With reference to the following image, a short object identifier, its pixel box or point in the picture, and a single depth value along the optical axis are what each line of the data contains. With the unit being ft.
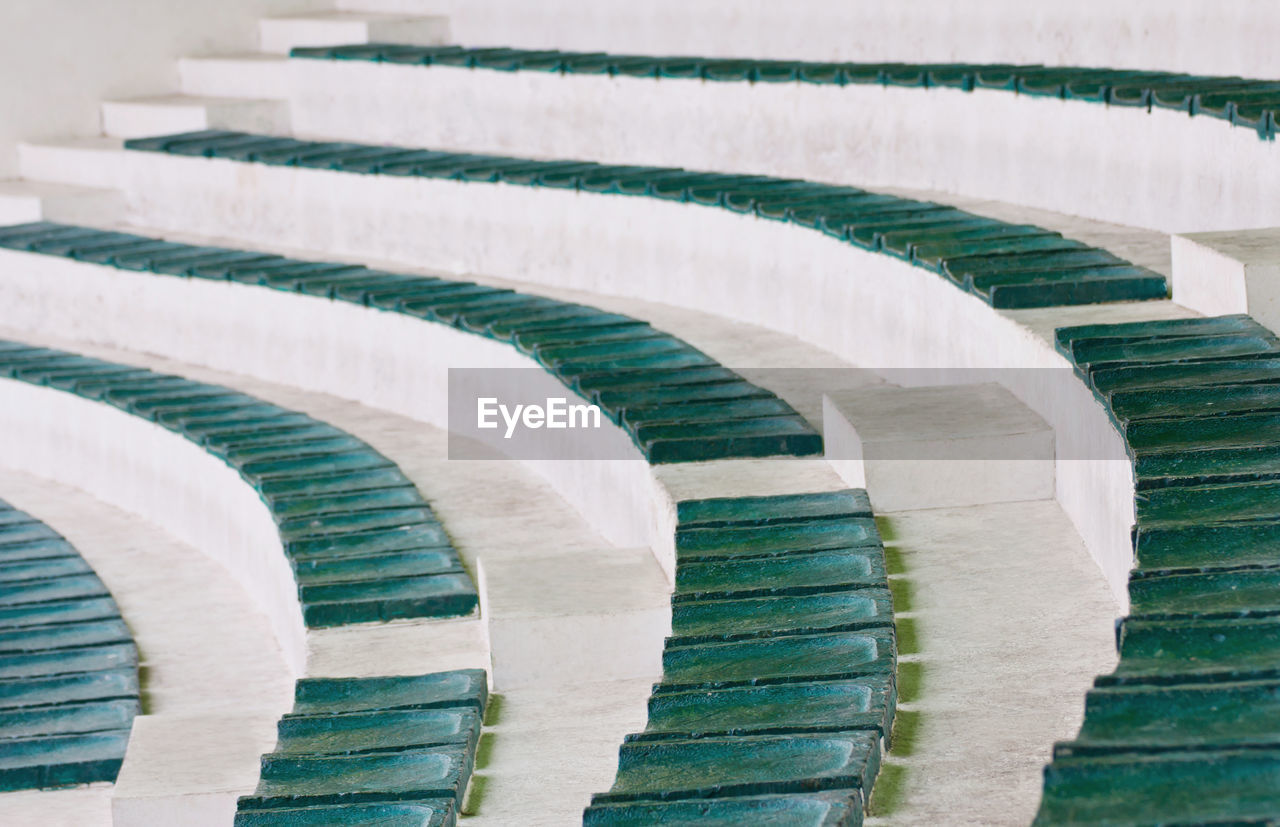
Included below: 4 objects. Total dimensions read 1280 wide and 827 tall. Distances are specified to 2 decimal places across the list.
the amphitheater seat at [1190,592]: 14.89
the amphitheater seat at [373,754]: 21.04
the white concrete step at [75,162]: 63.98
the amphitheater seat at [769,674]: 18.12
